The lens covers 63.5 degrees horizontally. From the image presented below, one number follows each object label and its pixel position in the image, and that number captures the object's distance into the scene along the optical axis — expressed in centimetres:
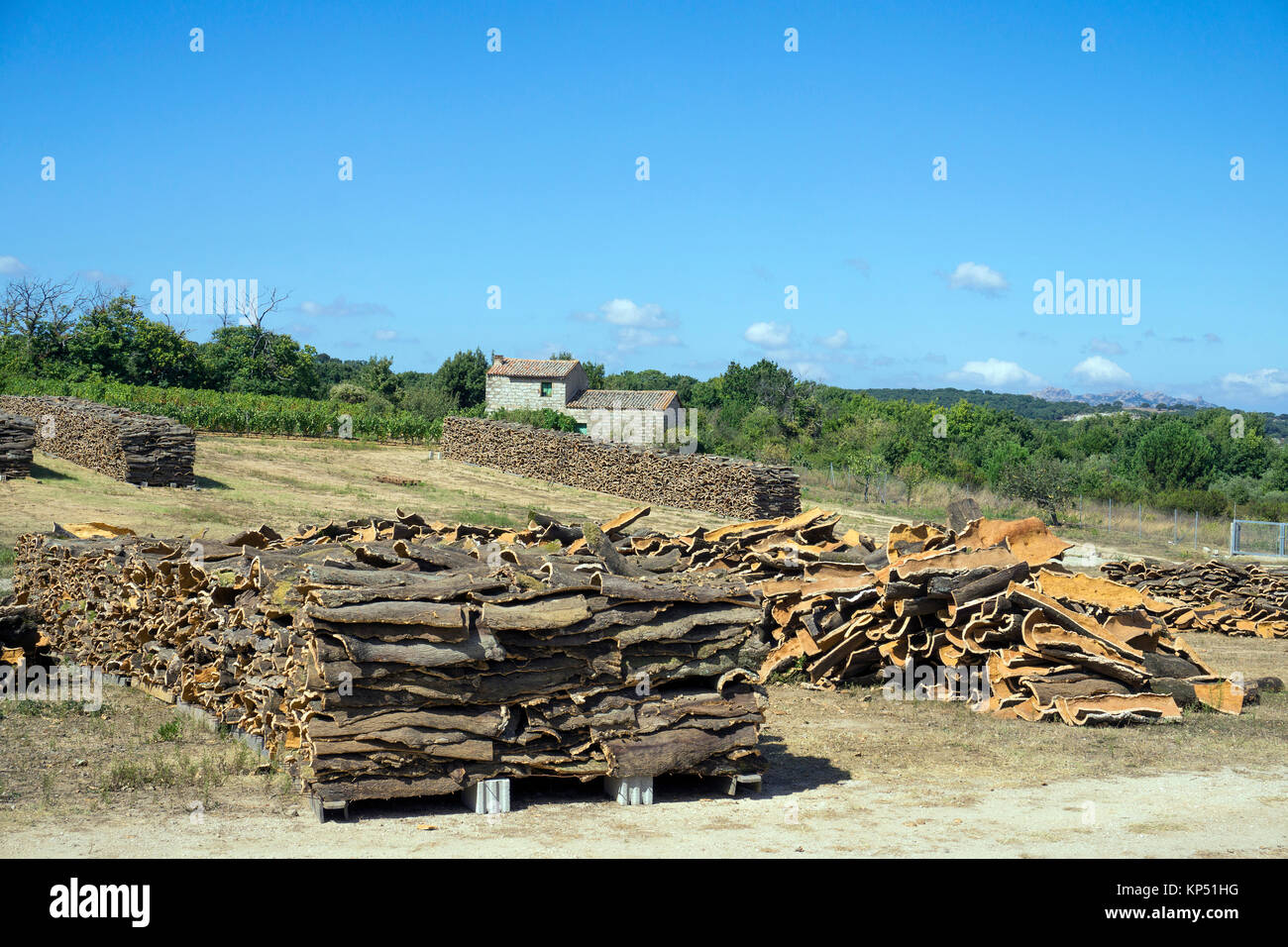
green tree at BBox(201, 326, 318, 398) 6116
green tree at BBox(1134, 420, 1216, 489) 5116
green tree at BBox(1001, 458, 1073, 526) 3616
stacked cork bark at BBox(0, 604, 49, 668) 1041
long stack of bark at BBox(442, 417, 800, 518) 3127
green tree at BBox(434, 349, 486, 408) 6994
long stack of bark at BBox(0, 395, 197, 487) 2689
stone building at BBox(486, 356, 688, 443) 5656
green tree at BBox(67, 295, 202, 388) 5234
